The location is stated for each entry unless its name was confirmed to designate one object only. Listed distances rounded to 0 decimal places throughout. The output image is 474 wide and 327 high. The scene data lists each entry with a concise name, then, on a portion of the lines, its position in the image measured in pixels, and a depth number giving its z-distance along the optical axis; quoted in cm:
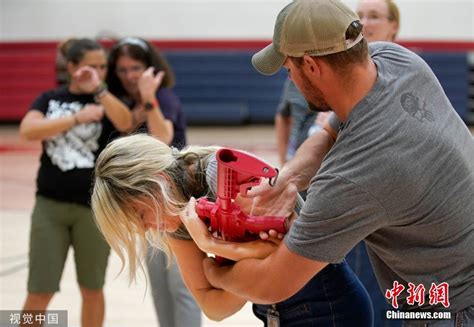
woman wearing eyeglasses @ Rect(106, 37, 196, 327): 794
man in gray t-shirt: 388
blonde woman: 470
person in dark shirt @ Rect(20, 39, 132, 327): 812
